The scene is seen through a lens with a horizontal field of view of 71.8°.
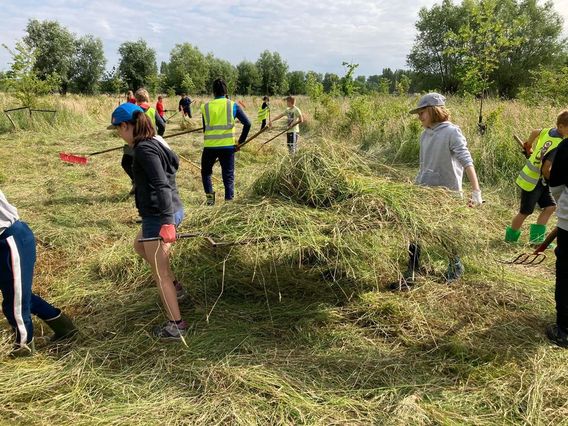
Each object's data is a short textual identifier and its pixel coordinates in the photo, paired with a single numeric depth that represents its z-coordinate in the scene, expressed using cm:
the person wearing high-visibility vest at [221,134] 510
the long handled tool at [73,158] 699
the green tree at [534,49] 3108
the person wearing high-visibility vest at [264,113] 1328
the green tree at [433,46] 3826
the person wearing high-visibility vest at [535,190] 399
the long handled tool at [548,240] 269
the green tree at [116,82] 2233
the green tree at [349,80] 1340
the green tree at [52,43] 4009
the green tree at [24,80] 1233
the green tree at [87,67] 4462
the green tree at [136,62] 4788
